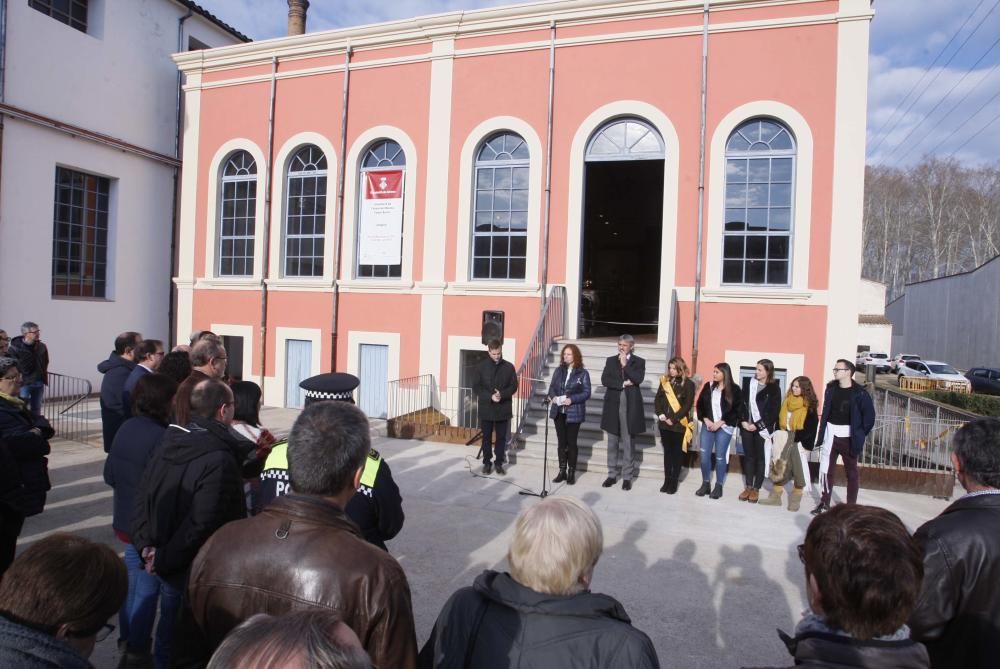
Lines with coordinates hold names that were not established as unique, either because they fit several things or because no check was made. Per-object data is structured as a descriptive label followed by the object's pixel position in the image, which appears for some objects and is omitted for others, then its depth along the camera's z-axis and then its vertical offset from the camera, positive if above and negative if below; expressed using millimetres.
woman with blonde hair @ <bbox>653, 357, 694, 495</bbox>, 7819 -1118
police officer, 2881 -864
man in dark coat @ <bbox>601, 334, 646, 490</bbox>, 8125 -1076
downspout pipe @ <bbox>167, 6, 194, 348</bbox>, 17109 +2446
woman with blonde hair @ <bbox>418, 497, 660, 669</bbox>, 1701 -849
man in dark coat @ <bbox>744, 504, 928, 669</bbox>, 1604 -726
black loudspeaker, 11727 -102
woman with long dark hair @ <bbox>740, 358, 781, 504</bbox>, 7605 -1197
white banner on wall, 13133 +2081
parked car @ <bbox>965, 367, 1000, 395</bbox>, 26839 -1792
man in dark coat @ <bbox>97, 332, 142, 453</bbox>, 6043 -710
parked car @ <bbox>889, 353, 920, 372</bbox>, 35956 -1446
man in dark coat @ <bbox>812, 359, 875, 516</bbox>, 7086 -1053
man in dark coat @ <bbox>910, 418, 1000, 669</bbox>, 2326 -968
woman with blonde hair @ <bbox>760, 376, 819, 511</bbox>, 7523 -1238
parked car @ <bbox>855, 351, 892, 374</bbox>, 38297 -1584
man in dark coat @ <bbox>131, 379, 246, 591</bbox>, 2973 -915
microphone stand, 7575 -2133
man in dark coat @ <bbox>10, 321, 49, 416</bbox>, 9406 -913
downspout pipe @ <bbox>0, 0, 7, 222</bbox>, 12820 +5294
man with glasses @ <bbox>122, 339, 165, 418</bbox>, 5656 -512
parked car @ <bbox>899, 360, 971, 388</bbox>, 30450 -1691
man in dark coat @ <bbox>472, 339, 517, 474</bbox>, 8531 -1083
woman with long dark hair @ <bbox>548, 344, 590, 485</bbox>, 8156 -1053
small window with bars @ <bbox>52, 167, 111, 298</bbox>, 14570 +1700
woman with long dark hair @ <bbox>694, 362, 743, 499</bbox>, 7719 -1125
